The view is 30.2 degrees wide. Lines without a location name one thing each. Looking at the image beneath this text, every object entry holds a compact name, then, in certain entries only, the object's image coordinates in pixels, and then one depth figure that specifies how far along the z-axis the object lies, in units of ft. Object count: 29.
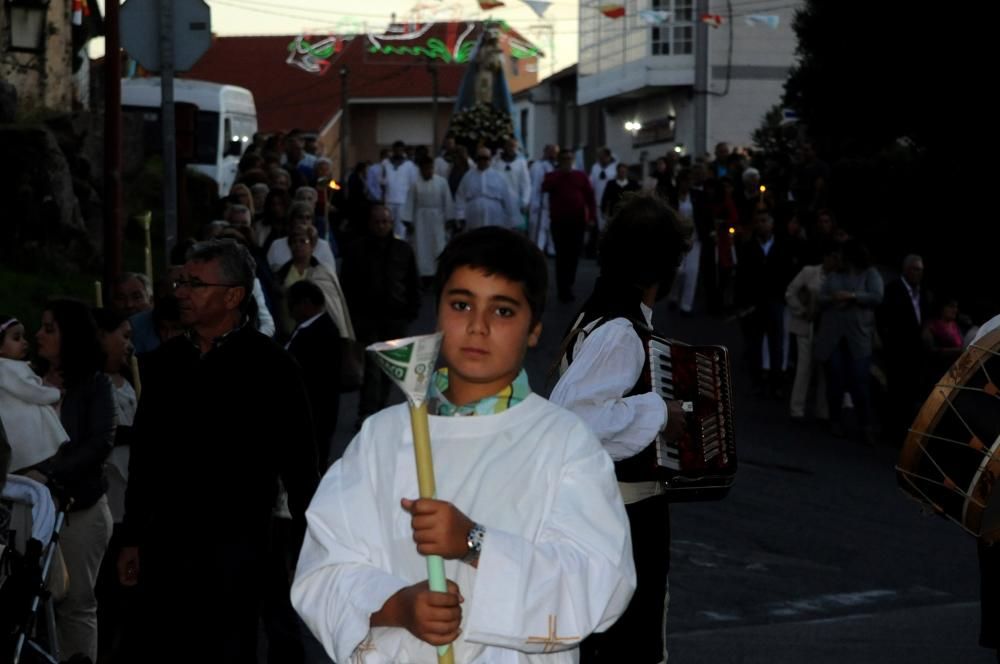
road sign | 39.86
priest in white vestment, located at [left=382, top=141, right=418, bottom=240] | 92.58
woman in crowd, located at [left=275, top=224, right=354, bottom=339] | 41.33
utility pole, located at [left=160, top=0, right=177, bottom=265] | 39.91
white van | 111.55
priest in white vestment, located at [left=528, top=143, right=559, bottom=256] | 95.20
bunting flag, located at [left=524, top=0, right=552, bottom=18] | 81.92
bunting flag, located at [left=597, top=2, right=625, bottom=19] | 121.41
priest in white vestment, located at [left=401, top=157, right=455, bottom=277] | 83.15
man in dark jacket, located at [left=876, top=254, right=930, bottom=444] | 56.24
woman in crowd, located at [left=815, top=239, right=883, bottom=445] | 57.21
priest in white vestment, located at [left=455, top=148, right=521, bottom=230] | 80.89
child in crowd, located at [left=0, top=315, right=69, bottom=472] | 23.85
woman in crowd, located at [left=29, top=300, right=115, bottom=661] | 24.93
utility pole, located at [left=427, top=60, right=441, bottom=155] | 232.73
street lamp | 48.26
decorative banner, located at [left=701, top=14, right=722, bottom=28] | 131.56
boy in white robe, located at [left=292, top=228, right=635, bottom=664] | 11.54
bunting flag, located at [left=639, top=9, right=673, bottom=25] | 119.29
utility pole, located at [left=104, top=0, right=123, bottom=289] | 43.60
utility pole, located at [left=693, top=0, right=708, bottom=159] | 138.00
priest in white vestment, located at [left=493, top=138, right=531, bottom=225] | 83.46
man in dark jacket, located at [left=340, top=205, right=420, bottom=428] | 51.11
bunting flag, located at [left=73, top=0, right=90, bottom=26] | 103.60
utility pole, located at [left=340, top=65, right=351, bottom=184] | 223.10
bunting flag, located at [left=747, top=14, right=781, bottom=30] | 130.82
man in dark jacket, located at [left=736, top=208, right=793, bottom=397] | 62.64
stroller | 21.08
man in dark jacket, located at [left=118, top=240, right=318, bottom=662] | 21.06
